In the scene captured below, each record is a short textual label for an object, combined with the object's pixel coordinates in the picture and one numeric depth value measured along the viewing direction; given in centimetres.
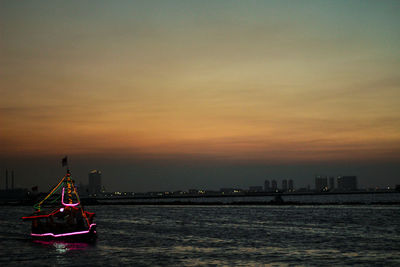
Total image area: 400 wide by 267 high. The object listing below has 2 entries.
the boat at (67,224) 6078
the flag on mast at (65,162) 6569
